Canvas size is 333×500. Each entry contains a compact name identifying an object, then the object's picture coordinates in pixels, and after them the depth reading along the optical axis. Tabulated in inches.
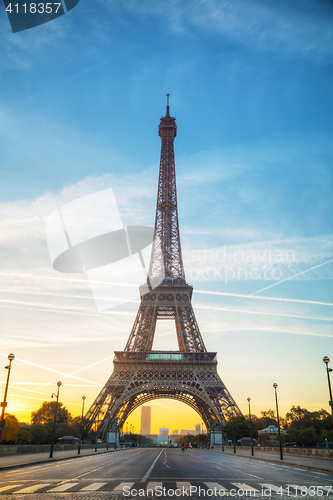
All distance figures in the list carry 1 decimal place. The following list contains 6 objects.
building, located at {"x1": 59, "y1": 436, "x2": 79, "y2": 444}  2640.5
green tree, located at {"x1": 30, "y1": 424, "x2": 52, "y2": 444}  3223.4
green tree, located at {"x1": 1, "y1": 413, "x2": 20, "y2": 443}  2783.0
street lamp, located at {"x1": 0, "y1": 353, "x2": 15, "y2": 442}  1007.0
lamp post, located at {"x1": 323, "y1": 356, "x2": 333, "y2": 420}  951.3
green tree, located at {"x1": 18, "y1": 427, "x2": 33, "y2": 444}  3016.2
